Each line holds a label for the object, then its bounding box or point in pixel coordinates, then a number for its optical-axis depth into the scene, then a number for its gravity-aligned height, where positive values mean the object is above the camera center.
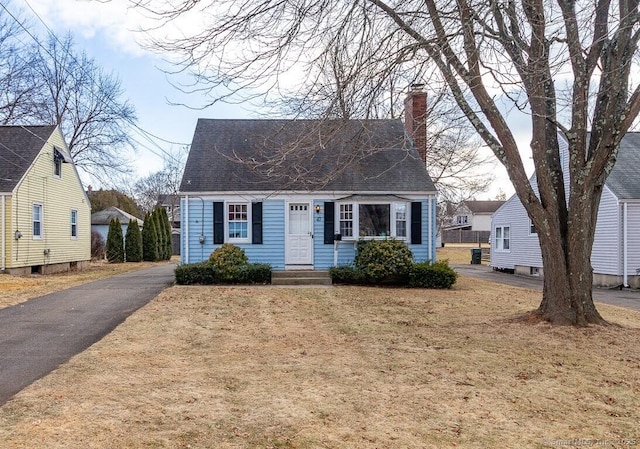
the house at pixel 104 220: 31.94 +0.78
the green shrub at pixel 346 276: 13.90 -1.28
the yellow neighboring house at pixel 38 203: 16.59 +1.09
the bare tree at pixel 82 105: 27.61 +7.60
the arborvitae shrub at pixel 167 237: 30.72 -0.35
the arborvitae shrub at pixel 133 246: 27.16 -0.81
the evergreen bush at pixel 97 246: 28.70 -0.90
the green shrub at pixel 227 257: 13.52 -0.72
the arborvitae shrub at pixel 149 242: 28.14 -0.61
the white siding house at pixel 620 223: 15.73 +0.28
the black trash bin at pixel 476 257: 30.27 -1.61
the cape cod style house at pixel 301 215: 14.98 +0.52
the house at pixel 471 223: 60.19 +1.34
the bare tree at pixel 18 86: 24.47 +7.66
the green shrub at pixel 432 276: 13.55 -1.26
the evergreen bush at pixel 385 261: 13.62 -0.85
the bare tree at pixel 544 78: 6.61 +2.24
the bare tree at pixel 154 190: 48.69 +4.59
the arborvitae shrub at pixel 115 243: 26.67 -0.64
